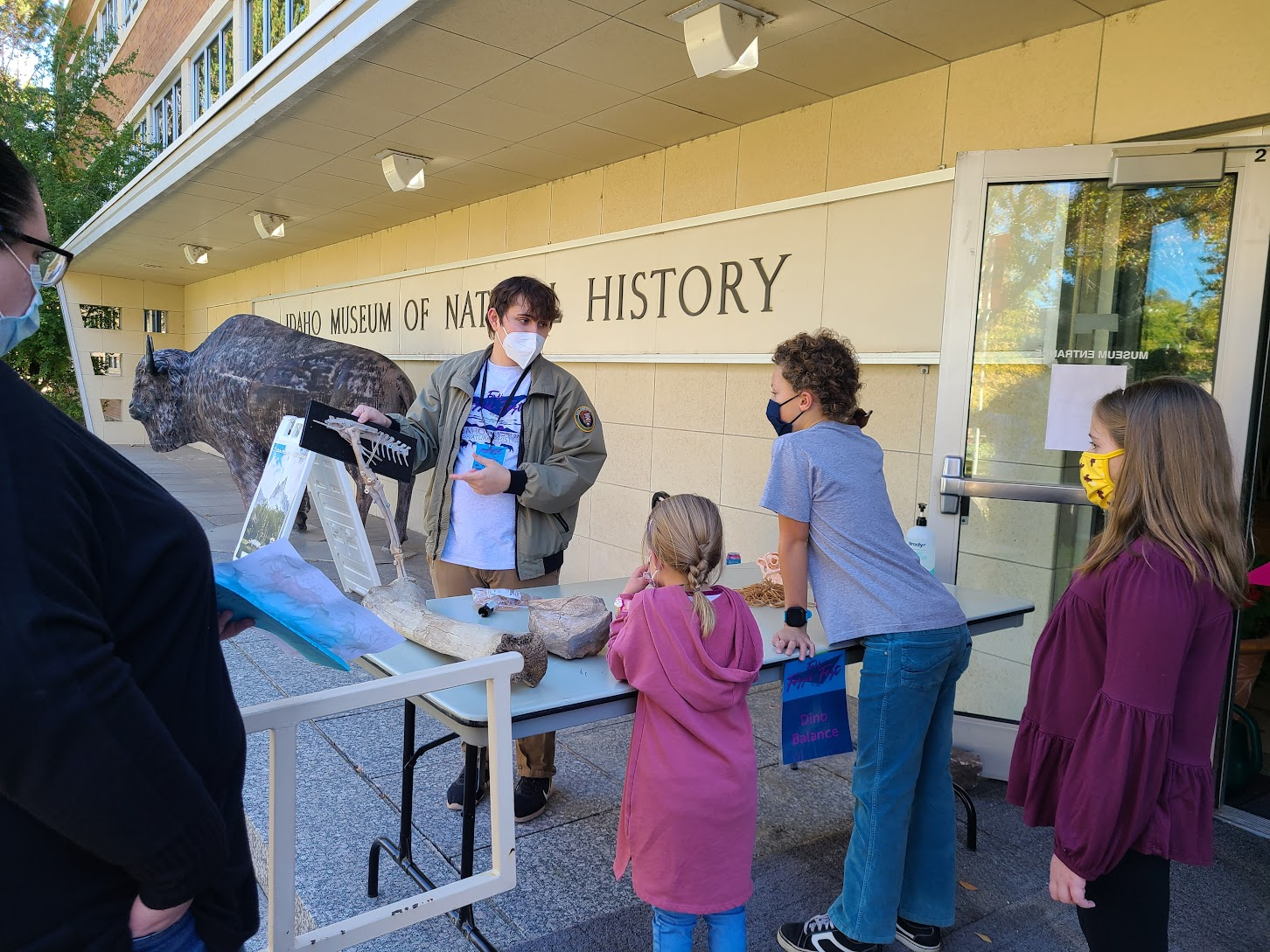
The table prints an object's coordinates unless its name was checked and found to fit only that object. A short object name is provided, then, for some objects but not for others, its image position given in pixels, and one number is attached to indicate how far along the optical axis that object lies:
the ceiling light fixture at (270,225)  8.27
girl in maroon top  1.55
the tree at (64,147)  14.29
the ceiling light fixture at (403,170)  5.86
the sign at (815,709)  2.41
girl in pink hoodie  1.92
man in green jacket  3.02
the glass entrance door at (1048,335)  3.21
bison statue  5.62
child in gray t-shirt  2.24
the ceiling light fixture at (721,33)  3.33
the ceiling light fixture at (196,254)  10.80
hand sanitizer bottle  3.40
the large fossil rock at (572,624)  2.26
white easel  2.98
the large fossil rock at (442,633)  2.04
